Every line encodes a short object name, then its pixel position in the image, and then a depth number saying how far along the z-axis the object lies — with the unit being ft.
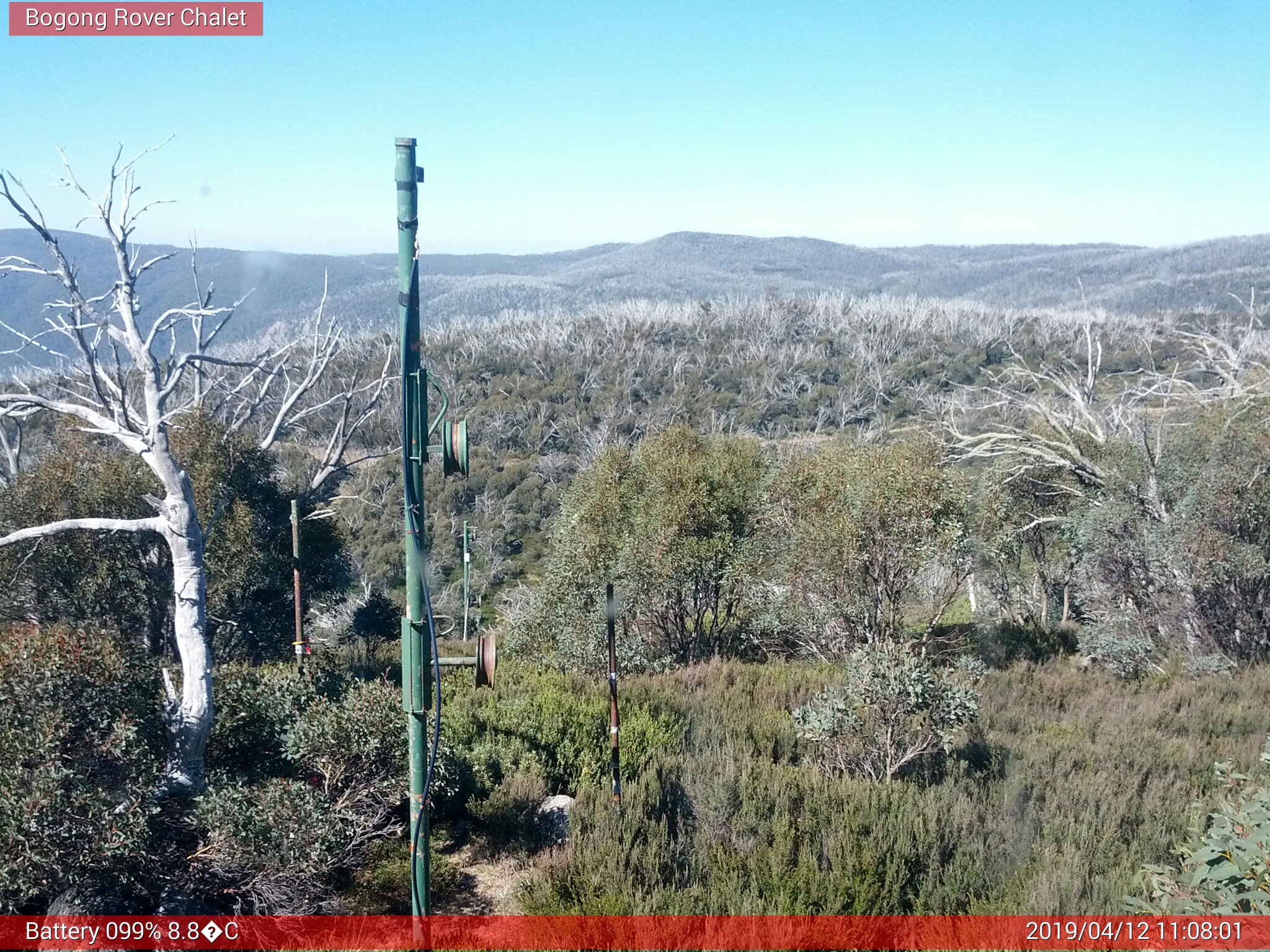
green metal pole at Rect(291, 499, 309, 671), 23.22
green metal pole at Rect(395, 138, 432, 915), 13.01
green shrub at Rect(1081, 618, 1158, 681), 41.60
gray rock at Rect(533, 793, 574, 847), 20.99
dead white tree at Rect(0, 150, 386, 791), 18.62
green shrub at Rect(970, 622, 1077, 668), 44.32
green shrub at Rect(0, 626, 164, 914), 14.33
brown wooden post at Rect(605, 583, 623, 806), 20.79
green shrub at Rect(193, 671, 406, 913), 16.70
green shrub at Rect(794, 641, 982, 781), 23.61
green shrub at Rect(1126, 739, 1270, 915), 11.57
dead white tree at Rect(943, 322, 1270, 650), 45.19
